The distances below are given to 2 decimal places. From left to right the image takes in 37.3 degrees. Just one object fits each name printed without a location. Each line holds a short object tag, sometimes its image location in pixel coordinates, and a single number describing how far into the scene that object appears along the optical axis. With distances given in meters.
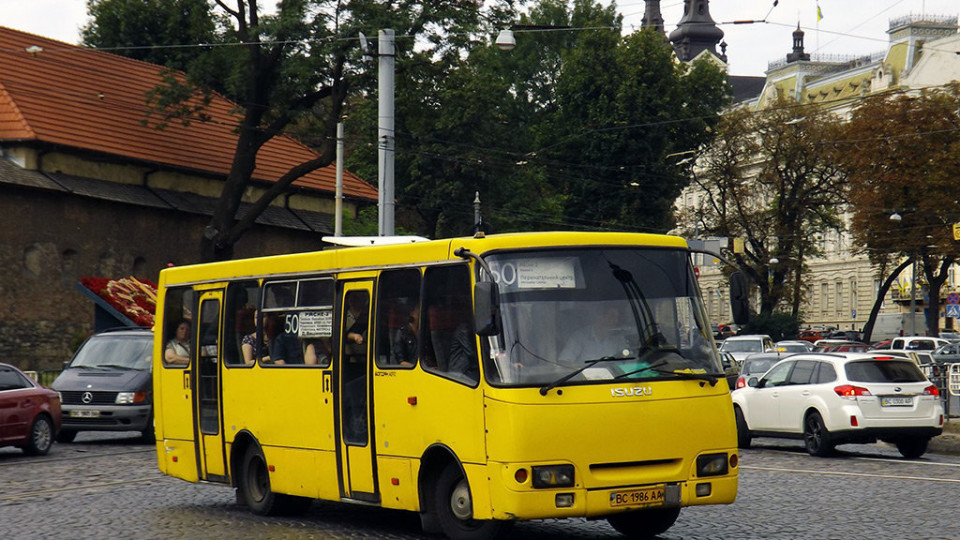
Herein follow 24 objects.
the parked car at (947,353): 41.56
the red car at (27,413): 20.61
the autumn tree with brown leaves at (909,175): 57.97
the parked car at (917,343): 55.50
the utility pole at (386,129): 25.70
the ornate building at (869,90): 90.56
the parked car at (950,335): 61.56
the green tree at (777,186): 66.56
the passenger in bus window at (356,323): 11.94
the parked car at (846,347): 48.69
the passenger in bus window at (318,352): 12.40
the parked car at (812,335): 72.05
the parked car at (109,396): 23.44
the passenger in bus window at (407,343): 11.22
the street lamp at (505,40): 30.70
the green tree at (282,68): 39.28
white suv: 20.02
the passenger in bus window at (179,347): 14.88
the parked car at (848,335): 77.00
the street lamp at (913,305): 68.00
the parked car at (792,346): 45.72
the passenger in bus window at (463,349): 10.42
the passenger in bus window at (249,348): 13.55
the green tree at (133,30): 57.00
